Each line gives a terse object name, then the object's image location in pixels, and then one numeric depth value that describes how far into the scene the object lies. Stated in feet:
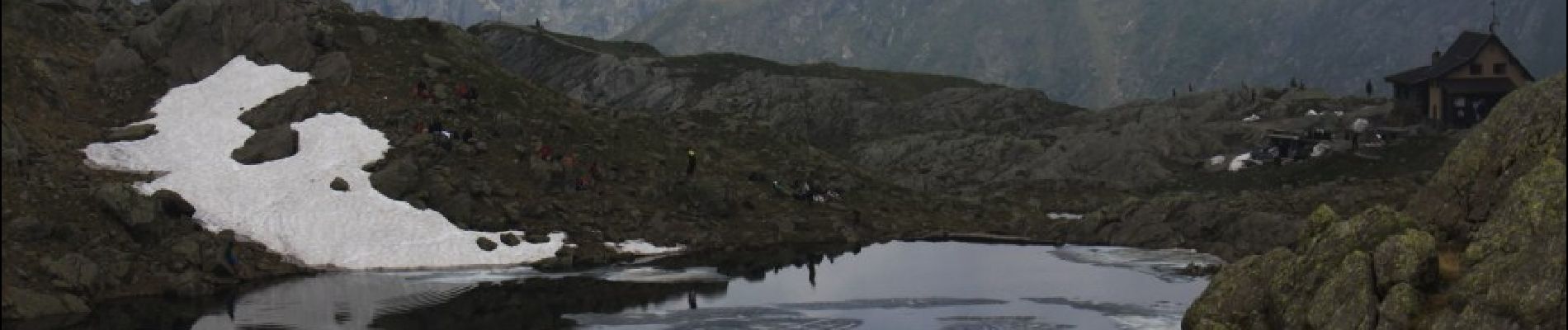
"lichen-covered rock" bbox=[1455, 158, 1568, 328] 125.70
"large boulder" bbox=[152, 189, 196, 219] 250.78
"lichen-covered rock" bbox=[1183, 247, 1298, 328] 166.91
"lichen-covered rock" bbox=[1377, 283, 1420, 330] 140.05
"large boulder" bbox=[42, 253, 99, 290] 213.66
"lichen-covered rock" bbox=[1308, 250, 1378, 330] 145.59
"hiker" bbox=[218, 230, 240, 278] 238.27
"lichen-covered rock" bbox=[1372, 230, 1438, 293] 143.54
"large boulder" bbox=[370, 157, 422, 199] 280.92
